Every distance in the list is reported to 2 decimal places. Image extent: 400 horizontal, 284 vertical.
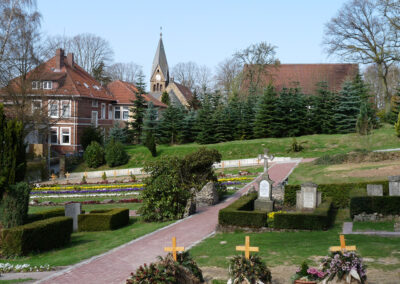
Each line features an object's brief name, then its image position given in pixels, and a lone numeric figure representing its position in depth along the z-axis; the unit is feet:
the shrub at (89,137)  143.84
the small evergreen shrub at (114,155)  131.64
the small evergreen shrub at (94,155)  132.36
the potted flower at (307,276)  24.56
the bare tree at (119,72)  281.54
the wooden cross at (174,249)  26.33
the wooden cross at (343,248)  24.95
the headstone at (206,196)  67.97
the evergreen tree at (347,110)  138.10
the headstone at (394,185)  54.75
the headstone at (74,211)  55.16
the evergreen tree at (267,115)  142.20
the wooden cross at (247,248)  25.43
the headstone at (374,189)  55.31
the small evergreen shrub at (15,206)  43.92
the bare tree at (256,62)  173.27
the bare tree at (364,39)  142.82
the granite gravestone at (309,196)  57.88
